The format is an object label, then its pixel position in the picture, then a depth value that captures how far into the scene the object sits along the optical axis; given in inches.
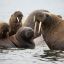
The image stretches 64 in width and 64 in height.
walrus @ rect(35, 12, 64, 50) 678.5
